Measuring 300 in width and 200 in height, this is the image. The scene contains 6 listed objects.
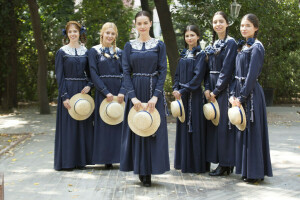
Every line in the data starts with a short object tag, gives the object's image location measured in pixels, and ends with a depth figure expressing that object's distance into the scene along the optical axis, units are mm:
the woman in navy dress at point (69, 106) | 7055
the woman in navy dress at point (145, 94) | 5793
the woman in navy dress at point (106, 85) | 6922
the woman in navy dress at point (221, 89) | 6266
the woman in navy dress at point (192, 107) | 6660
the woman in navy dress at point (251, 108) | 5871
